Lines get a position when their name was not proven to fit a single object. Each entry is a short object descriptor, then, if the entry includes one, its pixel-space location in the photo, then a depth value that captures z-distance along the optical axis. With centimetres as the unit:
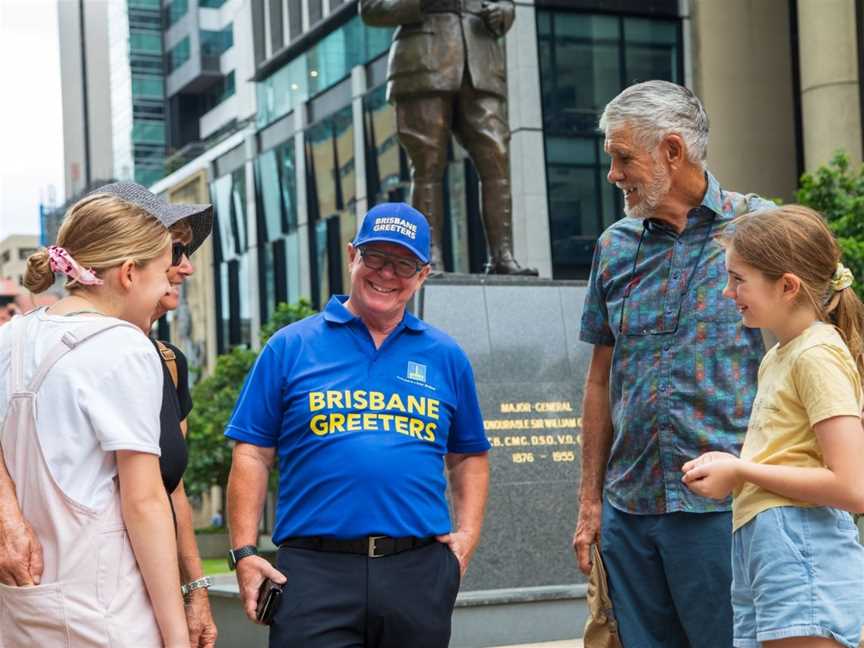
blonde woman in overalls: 329
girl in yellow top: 340
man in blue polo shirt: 394
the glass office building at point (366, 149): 3472
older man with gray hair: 409
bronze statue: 1031
